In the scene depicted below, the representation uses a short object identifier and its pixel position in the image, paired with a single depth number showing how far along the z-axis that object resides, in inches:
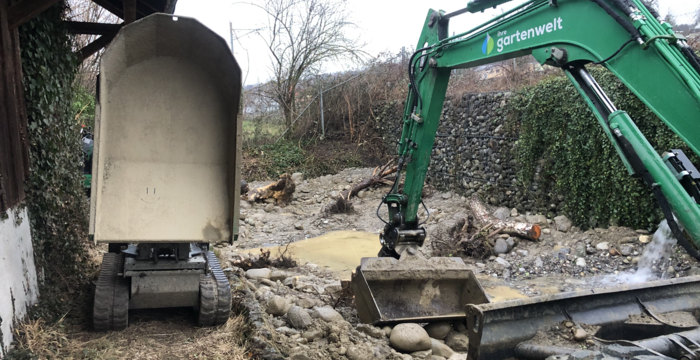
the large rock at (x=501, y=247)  331.6
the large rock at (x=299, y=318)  178.3
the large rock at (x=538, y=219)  359.3
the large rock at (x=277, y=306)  190.2
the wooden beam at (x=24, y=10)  157.9
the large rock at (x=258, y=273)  254.8
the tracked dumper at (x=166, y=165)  157.8
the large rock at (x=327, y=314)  187.3
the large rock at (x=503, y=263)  310.5
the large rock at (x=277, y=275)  260.4
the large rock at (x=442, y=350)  176.7
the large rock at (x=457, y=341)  183.3
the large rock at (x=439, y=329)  189.0
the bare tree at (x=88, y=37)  506.5
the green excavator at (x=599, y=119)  109.3
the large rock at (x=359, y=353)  156.4
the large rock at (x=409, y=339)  171.6
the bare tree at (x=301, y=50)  693.9
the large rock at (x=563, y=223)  342.0
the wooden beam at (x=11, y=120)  151.2
